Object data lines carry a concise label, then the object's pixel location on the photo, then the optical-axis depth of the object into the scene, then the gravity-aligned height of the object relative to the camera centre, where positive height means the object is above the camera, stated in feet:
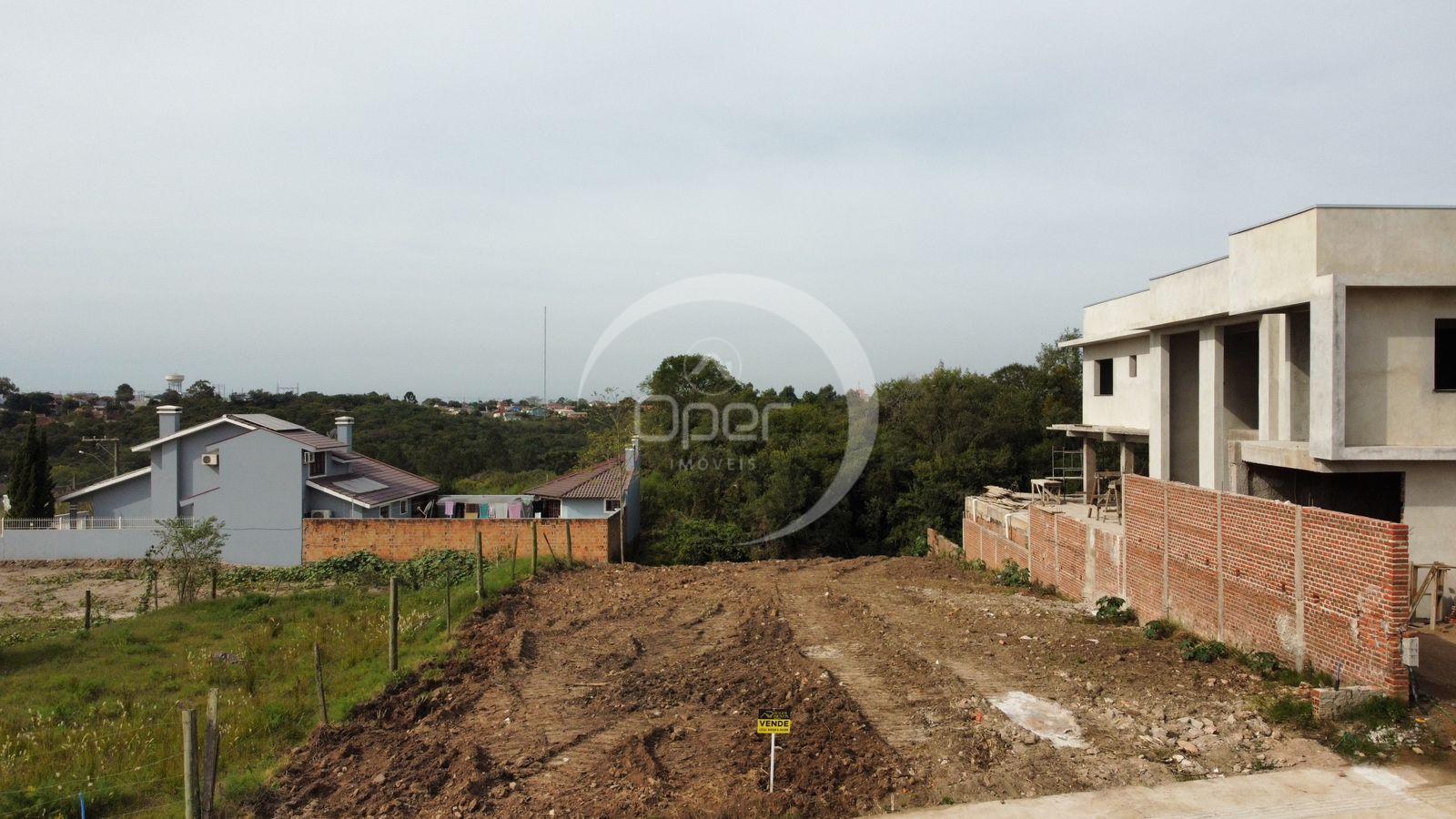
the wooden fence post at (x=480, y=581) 48.56 -9.80
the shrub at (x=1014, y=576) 56.80 -11.32
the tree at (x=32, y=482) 100.01 -8.36
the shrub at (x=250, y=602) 57.89 -13.36
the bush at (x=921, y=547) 89.15 -14.49
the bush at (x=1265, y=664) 29.37 -9.02
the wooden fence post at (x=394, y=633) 34.35 -9.15
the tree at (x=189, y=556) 63.10 -10.99
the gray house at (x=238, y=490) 86.12 -8.15
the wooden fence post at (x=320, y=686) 27.81 -9.17
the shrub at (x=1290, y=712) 25.46 -9.33
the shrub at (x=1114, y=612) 41.47 -10.03
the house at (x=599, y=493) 90.12 -8.84
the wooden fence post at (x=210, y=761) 19.76 -8.33
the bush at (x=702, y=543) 90.17 -14.31
